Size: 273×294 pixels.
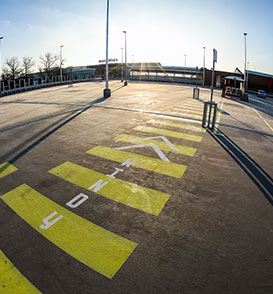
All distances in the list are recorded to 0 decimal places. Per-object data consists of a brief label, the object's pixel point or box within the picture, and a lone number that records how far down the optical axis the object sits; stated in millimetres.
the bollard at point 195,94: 25141
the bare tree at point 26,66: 75438
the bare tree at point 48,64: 83000
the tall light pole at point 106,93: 21544
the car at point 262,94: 36231
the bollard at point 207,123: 11638
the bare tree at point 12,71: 70850
